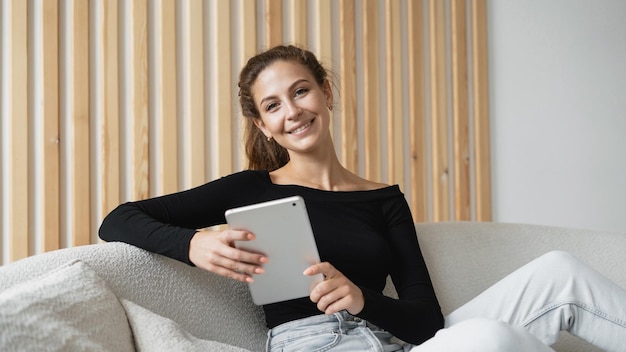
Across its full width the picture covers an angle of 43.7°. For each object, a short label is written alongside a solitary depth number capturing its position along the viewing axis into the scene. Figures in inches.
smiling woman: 52.0
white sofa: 41.3
